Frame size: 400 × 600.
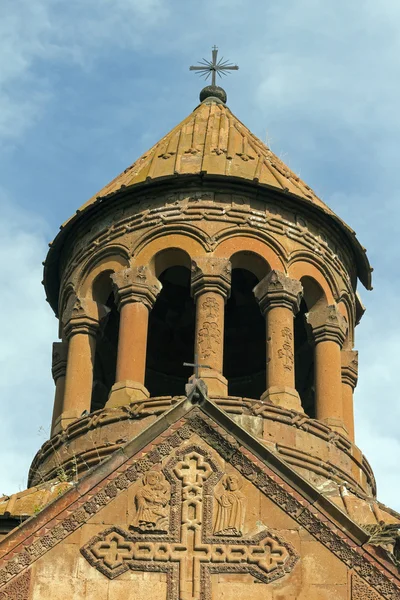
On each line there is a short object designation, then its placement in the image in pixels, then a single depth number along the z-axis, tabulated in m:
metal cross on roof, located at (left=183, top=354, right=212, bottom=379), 21.70
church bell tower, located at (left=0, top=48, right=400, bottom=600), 19.80
